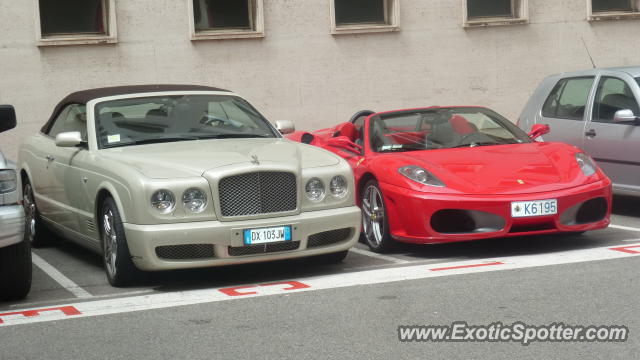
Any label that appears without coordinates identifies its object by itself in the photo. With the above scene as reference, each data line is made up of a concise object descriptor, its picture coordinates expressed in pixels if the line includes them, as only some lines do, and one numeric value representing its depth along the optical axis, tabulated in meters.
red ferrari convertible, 8.97
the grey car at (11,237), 7.41
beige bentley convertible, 8.01
